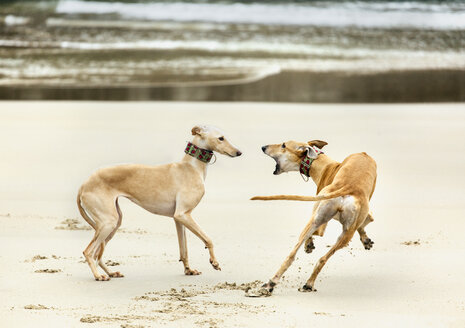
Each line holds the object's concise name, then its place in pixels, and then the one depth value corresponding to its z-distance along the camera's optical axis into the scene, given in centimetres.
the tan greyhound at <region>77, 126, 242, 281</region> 1345
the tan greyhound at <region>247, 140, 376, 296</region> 1254
